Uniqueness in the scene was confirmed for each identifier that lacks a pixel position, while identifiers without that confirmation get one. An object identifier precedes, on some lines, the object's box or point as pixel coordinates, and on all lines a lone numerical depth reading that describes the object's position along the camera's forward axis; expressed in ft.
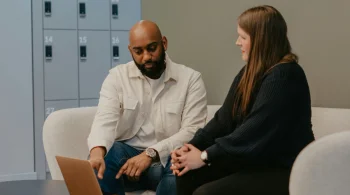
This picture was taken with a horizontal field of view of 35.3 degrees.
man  8.04
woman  5.94
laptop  5.90
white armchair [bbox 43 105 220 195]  8.11
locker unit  13.85
